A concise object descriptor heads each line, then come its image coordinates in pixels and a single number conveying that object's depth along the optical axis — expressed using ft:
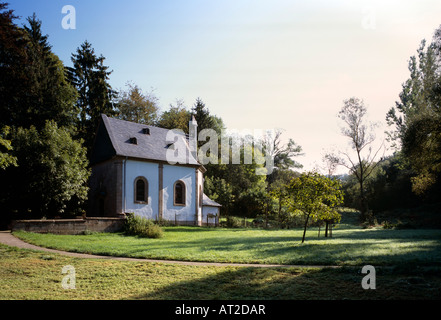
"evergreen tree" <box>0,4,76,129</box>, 70.14
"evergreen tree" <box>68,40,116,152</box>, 129.08
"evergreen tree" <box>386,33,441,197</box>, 55.88
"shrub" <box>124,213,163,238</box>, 62.80
